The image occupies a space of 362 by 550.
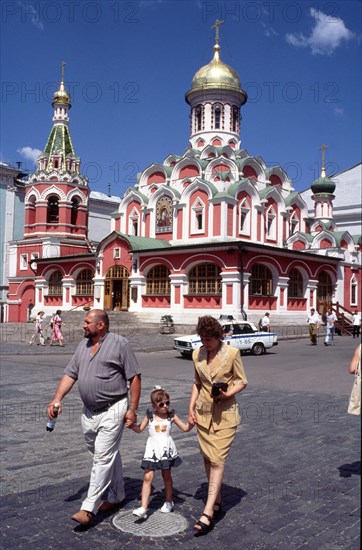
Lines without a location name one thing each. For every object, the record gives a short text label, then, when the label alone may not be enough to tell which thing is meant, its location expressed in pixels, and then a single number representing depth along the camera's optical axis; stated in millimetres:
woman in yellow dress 4883
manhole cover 4664
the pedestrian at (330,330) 24906
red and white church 32406
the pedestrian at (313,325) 24891
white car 21281
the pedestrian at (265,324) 26828
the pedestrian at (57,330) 23375
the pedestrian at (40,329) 23844
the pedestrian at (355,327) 30256
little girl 4980
